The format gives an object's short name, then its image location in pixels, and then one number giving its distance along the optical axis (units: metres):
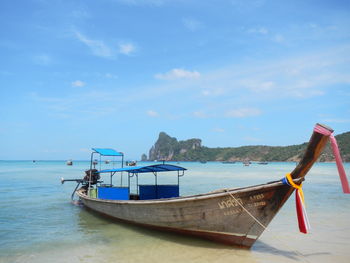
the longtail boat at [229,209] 7.02
